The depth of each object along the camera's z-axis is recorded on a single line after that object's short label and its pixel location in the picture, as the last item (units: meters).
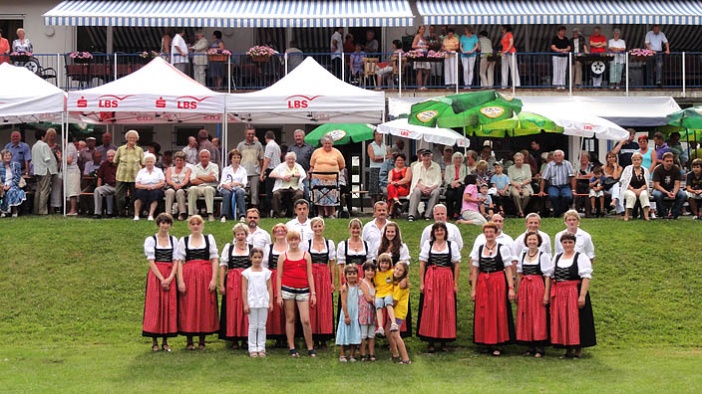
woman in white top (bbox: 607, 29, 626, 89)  30.02
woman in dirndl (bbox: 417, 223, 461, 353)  15.27
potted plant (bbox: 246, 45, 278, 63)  29.41
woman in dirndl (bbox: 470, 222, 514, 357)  15.24
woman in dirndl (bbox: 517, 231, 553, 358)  15.07
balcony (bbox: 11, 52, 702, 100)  29.84
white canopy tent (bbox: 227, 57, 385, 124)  22.41
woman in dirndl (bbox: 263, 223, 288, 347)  15.19
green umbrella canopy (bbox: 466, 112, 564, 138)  23.53
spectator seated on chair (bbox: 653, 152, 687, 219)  21.67
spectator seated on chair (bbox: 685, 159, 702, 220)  22.00
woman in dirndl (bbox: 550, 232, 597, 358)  14.89
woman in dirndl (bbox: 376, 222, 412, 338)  15.30
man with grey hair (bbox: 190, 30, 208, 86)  29.73
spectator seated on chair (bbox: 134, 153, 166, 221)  21.39
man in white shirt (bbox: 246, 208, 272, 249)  15.69
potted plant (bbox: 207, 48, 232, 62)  29.55
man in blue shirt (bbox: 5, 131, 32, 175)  23.47
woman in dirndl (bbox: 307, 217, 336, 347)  15.39
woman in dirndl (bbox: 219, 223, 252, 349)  15.22
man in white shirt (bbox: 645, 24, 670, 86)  30.39
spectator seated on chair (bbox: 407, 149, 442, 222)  21.23
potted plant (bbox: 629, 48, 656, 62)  29.92
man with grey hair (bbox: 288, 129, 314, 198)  23.30
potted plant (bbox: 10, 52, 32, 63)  29.09
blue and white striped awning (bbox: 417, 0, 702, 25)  29.94
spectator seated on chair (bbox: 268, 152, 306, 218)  21.55
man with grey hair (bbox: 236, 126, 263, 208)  22.75
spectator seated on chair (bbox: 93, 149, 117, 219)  22.41
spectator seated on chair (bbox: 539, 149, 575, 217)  22.08
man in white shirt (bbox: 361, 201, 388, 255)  15.86
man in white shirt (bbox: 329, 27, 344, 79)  30.16
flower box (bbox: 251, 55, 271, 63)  29.59
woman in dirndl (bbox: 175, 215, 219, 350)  15.22
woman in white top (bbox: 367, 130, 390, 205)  23.02
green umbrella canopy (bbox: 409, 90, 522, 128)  21.67
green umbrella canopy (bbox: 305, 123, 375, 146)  26.72
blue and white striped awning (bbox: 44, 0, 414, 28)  29.59
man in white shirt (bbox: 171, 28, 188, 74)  29.31
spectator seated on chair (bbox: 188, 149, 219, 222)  21.44
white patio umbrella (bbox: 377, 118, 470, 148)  22.45
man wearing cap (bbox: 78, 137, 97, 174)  23.64
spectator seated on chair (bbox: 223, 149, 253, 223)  21.36
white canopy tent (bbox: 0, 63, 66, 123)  22.19
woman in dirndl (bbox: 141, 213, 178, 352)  15.06
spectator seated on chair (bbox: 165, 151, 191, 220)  21.45
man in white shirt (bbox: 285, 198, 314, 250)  15.91
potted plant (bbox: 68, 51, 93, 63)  29.27
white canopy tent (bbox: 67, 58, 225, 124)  22.12
